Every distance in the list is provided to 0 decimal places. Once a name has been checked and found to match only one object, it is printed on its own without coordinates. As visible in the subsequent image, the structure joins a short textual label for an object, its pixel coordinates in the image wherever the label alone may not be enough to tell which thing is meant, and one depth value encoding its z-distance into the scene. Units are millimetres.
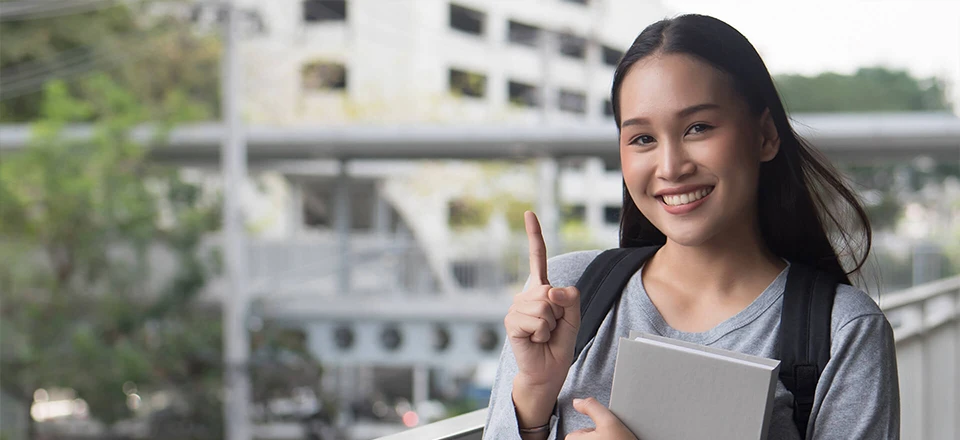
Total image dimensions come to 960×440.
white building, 23438
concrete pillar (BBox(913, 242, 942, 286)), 12781
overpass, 12828
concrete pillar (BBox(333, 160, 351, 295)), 16094
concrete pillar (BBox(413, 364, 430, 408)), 22484
